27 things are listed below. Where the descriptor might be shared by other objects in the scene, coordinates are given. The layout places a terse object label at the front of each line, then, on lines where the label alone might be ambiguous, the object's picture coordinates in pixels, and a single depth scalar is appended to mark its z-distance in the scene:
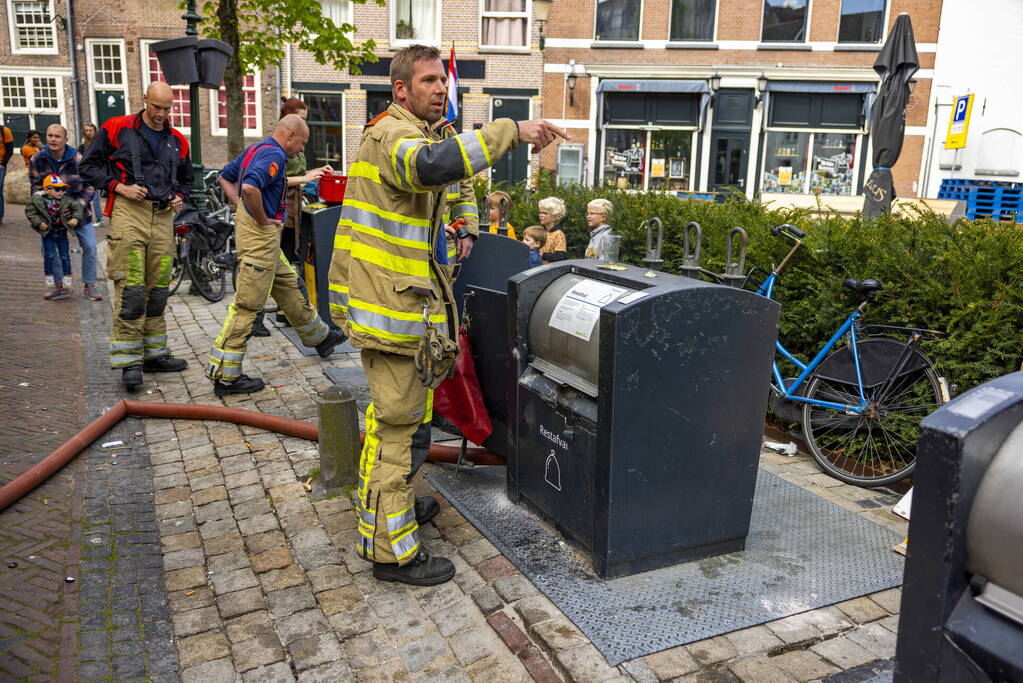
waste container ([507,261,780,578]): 3.19
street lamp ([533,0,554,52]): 20.47
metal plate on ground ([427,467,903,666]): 3.10
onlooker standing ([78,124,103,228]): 16.04
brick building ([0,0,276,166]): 24.25
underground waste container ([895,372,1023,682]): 1.61
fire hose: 4.28
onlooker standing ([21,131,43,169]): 15.71
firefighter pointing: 3.27
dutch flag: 6.90
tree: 12.86
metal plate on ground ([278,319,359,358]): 7.04
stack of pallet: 14.73
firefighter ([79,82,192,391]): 5.78
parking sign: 14.16
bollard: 4.29
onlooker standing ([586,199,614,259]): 6.84
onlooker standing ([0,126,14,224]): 15.80
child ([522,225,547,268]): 7.23
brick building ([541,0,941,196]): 22.11
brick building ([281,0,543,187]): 23.05
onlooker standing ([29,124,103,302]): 9.45
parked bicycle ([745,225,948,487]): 4.54
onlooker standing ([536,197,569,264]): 7.23
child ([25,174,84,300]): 9.26
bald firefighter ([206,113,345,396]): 5.73
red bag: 4.25
